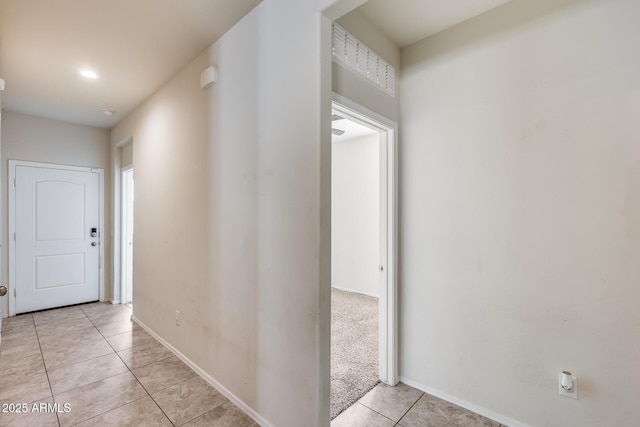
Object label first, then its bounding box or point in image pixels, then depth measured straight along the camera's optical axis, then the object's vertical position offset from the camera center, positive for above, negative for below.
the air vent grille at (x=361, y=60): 1.87 +1.07
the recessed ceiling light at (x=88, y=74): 2.80 +1.37
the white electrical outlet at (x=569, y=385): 1.66 -0.97
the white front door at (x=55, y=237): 3.95 -0.30
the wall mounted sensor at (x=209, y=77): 2.32 +1.10
